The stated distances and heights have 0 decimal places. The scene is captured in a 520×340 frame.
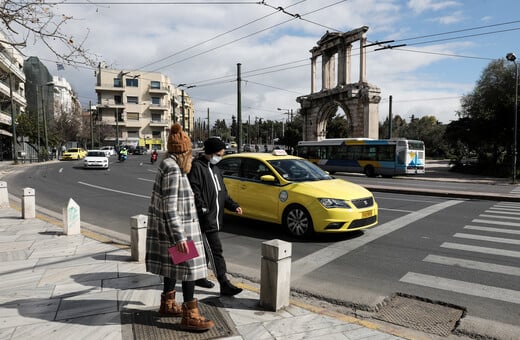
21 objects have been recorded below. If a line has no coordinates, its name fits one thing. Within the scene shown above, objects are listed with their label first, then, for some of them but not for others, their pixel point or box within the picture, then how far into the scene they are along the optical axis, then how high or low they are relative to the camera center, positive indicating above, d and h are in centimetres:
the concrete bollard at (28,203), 909 -127
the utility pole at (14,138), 3543 +86
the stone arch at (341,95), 3541 +519
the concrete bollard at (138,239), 566 -130
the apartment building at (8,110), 4291 +475
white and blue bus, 2561 -47
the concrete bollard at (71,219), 732 -132
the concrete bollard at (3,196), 1080 -131
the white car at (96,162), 2809 -98
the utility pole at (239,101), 2442 +294
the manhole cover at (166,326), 348 -164
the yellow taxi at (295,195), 690 -85
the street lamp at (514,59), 2200 +501
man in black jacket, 413 -52
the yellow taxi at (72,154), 4512 -76
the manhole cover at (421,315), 390 -174
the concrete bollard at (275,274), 400 -128
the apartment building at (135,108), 7869 +817
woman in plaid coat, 335 -67
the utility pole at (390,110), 3444 +341
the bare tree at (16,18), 505 +169
